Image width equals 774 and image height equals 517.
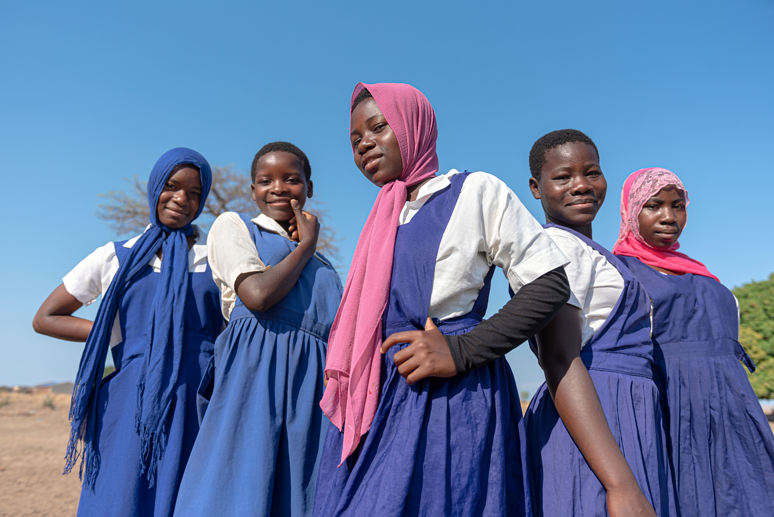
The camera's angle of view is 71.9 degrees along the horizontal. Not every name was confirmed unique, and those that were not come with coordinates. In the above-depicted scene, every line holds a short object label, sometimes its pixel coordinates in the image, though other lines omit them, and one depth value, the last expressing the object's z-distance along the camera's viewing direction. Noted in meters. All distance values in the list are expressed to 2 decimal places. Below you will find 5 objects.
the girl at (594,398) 1.74
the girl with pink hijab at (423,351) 1.61
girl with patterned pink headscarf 2.39
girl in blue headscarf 2.79
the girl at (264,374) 2.31
